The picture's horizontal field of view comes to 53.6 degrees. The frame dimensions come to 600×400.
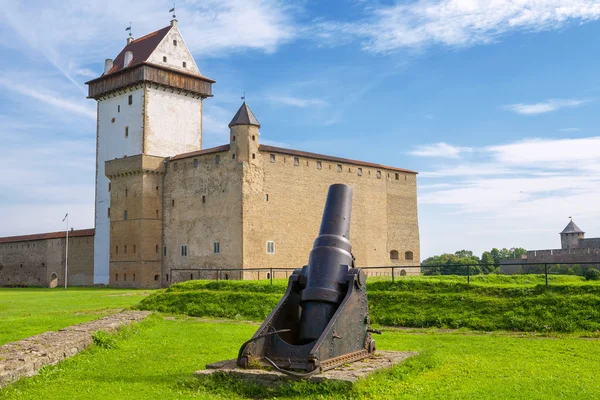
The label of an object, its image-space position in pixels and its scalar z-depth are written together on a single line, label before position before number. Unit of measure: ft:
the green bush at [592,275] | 94.87
